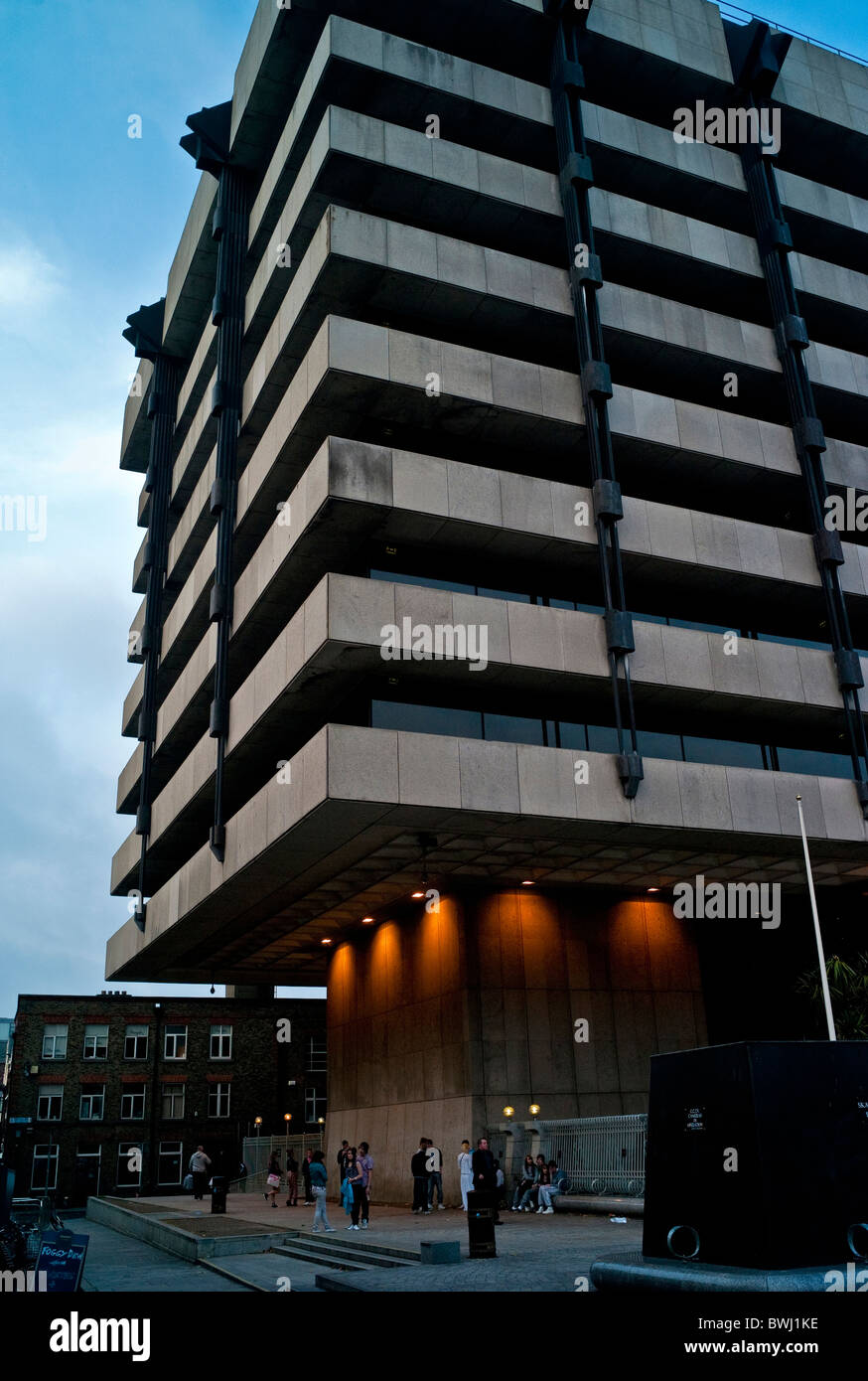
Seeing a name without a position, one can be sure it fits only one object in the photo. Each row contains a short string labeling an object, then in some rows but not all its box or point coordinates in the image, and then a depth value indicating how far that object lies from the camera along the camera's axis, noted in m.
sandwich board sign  10.68
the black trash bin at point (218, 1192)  27.41
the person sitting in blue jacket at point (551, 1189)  23.25
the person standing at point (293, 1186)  31.39
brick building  54.91
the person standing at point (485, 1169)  18.73
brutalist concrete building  24.88
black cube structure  7.57
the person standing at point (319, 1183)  21.02
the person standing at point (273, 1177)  30.62
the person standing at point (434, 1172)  23.94
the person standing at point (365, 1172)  21.36
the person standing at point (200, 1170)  34.00
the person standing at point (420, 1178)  23.81
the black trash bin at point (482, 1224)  15.03
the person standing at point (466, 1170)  22.75
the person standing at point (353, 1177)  21.14
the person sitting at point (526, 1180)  23.91
